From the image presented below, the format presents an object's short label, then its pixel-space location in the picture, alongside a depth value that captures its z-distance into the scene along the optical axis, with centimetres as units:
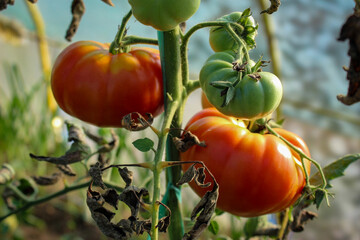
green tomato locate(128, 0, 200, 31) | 32
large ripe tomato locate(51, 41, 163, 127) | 41
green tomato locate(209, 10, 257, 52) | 38
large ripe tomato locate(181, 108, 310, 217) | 39
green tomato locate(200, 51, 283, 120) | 32
